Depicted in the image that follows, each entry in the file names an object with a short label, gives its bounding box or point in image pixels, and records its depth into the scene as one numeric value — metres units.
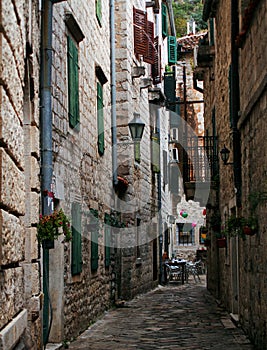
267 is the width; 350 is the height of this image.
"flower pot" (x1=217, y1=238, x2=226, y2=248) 13.21
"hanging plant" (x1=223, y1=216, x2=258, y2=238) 8.59
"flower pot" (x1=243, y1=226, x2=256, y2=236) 8.57
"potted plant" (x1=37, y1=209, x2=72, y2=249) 7.05
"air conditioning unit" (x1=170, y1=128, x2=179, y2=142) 37.31
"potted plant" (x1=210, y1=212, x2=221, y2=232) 15.73
